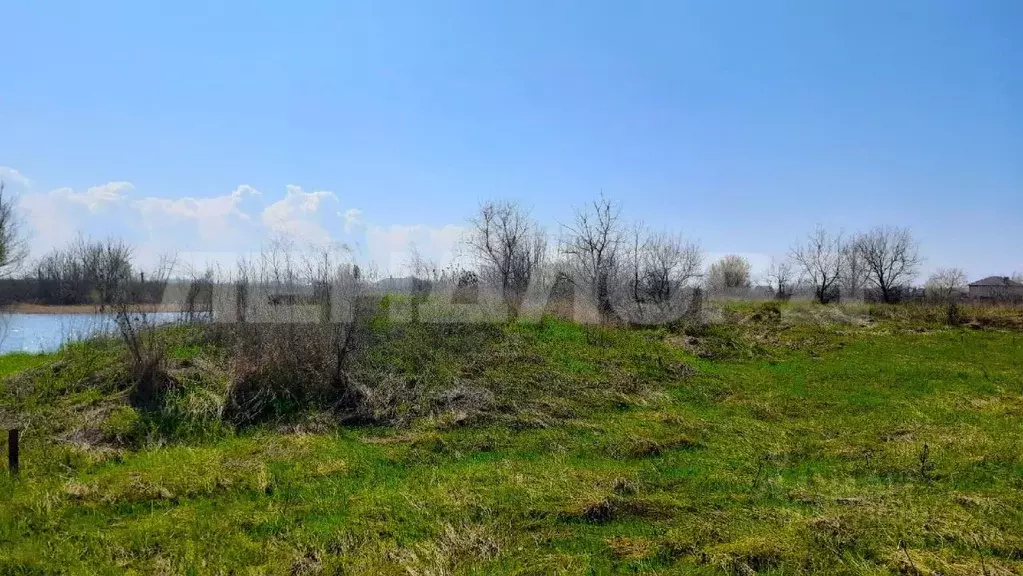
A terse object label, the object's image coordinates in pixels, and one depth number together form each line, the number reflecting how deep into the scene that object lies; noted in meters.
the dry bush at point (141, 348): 7.55
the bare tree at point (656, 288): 17.05
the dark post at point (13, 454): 4.95
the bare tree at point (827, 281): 36.56
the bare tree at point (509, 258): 25.05
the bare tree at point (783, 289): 38.25
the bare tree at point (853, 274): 37.66
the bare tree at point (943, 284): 30.22
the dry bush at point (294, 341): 7.69
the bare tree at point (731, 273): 46.40
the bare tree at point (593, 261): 22.58
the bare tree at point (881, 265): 37.41
